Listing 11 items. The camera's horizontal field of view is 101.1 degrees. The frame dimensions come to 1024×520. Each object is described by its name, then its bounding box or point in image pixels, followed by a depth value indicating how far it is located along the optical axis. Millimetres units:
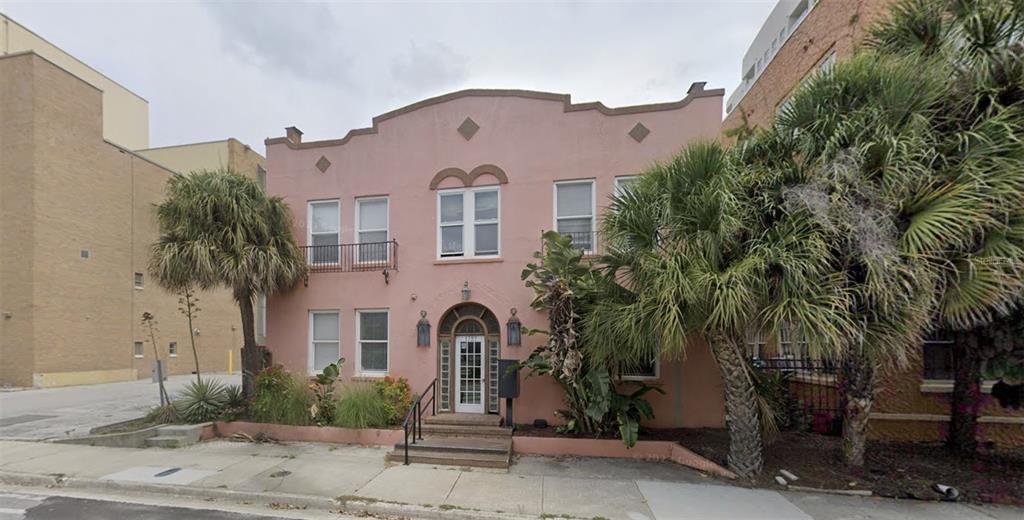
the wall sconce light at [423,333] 9758
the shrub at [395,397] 8984
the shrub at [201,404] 9477
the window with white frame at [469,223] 9922
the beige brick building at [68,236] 15656
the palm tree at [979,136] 4863
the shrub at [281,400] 9102
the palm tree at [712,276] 5305
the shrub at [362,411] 8727
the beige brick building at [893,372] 7664
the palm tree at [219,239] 9133
